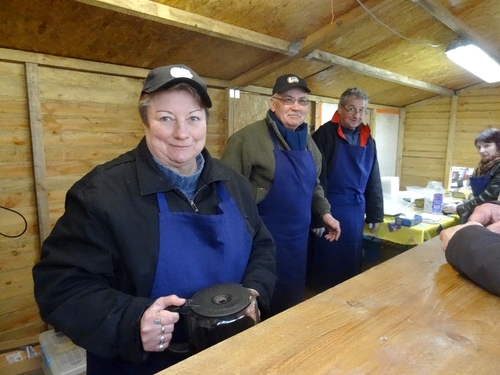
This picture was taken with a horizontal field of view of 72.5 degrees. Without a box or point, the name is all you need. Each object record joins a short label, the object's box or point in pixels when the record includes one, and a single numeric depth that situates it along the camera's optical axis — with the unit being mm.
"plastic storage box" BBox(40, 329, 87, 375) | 1712
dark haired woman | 2467
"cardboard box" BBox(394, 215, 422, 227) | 2353
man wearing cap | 1846
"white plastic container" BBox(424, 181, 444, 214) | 2662
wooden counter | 517
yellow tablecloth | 2289
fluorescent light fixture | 3318
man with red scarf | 2346
